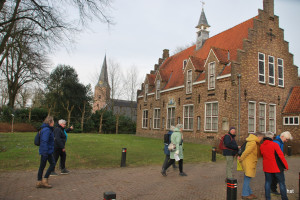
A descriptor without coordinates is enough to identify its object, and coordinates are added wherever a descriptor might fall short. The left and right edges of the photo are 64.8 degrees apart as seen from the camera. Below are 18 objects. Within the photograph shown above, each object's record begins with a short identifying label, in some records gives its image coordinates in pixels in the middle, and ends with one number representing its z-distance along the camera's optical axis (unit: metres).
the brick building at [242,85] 18.53
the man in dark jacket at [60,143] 7.97
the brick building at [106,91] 67.80
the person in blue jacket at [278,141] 6.27
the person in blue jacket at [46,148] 6.53
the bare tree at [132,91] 50.50
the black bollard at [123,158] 10.09
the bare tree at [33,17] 11.20
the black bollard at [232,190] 4.69
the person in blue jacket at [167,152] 8.71
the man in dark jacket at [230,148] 7.43
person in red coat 5.75
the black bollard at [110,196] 3.39
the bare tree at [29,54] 13.79
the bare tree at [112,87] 47.71
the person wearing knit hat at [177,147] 8.38
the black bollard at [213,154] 12.49
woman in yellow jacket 6.00
